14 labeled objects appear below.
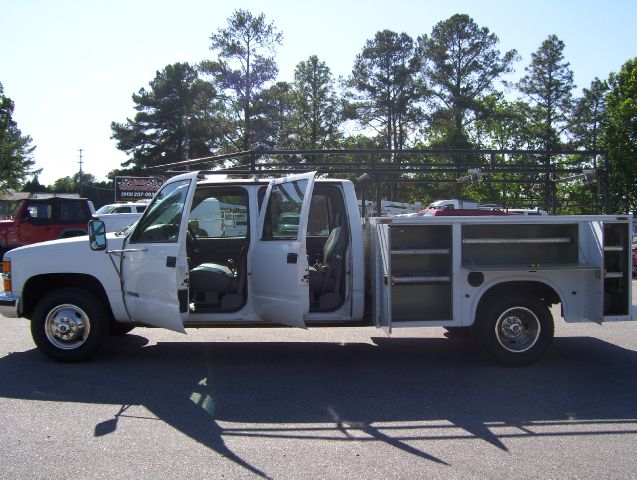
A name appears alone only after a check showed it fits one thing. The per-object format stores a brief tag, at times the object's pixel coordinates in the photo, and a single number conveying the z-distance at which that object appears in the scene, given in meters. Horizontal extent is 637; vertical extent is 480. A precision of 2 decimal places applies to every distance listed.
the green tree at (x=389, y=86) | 42.25
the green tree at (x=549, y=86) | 43.47
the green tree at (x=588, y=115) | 43.66
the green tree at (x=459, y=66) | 41.75
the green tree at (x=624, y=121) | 28.39
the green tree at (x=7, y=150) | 37.50
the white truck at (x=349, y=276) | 6.26
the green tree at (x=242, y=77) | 40.47
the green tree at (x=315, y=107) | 43.75
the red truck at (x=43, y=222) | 18.08
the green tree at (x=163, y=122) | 50.34
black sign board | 37.50
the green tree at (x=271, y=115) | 40.53
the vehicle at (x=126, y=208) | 20.44
